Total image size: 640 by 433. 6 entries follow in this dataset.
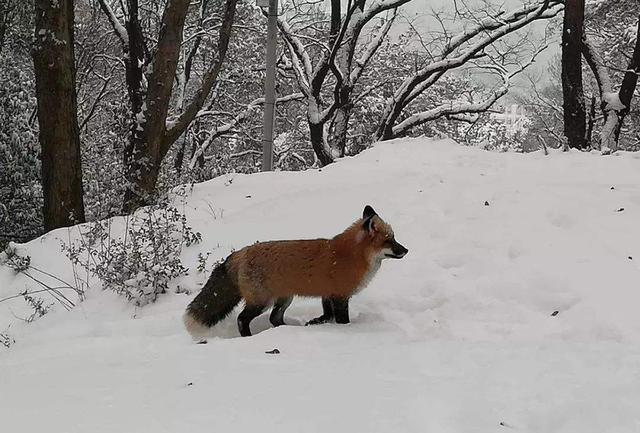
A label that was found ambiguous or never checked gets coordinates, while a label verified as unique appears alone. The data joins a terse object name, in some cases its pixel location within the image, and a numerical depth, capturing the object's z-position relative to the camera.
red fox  4.98
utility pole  11.43
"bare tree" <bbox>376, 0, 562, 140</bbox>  16.53
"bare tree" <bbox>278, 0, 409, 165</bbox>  17.09
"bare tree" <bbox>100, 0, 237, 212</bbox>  9.52
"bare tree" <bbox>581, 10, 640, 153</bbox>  13.80
